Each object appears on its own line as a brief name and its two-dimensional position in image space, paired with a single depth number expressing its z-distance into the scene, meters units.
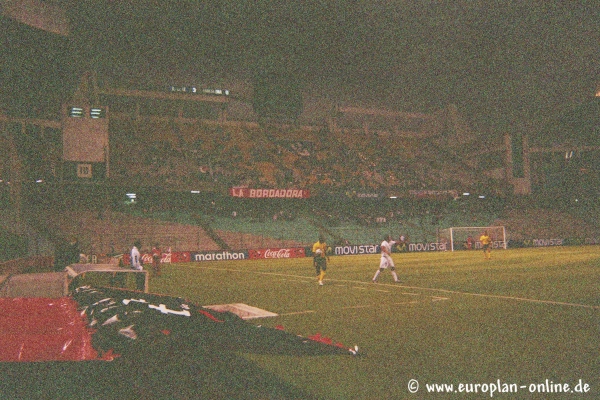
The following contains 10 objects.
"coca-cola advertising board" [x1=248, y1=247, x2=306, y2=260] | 40.06
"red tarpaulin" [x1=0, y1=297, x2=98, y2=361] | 3.99
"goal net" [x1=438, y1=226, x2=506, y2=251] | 47.22
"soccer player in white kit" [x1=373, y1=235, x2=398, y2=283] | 17.73
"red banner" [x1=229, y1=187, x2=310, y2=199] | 43.19
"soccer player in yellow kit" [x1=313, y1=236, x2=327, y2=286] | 17.75
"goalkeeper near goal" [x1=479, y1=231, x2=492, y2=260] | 31.56
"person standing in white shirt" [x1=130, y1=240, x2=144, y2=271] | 19.19
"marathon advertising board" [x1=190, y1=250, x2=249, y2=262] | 38.28
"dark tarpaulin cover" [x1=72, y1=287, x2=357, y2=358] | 4.07
